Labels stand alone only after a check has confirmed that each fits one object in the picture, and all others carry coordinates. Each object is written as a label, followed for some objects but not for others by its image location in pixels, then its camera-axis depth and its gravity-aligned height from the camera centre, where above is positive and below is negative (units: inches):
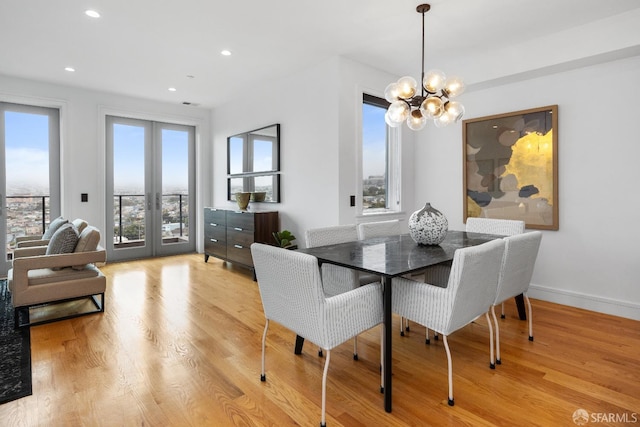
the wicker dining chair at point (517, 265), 89.6 -15.4
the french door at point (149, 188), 218.5 +14.1
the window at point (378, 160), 169.3 +24.2
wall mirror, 186.9 +26.1
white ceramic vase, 98.2 -5.3
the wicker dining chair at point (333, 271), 101.5 -18.5
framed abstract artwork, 140.1 +17.4
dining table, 70.9 -11.6
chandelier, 103.3 +33.2
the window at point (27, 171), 182.7 +21.0
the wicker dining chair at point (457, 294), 70.3 -18.6
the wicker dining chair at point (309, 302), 65.5 -18.6
